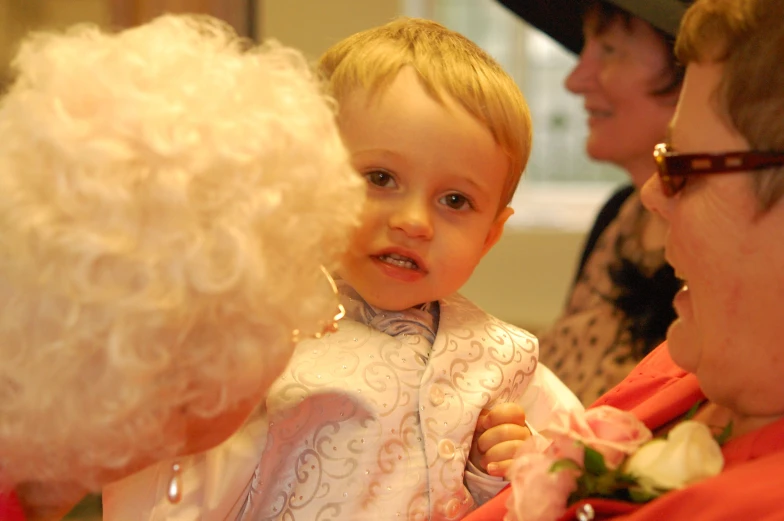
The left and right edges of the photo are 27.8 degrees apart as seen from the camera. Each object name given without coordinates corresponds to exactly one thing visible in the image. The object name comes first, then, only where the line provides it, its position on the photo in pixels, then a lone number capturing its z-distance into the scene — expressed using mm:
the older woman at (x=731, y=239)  720
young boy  842
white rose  739
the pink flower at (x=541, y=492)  761
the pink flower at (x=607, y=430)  765
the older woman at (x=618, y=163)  1120
